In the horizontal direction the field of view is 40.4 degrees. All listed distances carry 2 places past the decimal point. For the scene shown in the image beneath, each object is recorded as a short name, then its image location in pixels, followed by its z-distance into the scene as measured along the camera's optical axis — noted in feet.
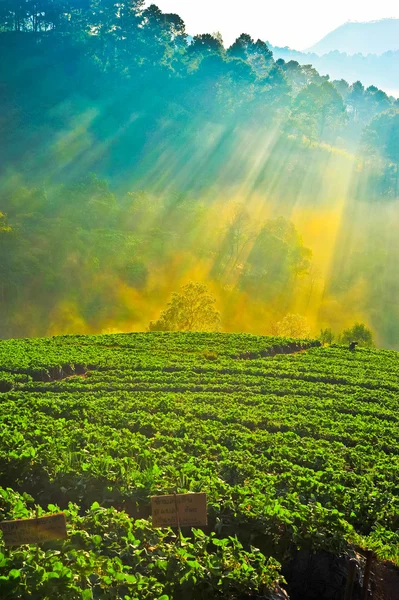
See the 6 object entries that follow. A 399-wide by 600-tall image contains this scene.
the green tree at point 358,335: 224.57
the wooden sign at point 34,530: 28.32
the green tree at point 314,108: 426.10
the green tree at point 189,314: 207.51
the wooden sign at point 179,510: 32.27
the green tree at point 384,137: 439.63
